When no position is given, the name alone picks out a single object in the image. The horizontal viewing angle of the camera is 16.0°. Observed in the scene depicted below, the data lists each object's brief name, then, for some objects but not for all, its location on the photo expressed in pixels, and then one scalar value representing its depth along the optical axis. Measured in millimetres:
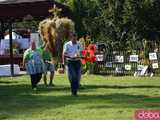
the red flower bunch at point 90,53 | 29048
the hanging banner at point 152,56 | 28016
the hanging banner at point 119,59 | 28989
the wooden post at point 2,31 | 39494
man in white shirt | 16594
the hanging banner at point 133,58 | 28584
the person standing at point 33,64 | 19578
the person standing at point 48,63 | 21003
